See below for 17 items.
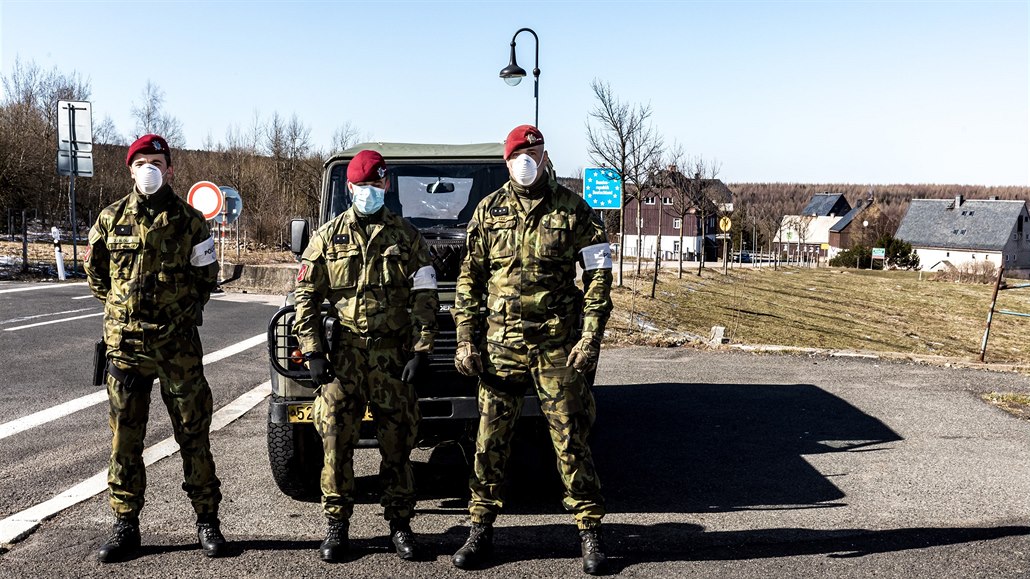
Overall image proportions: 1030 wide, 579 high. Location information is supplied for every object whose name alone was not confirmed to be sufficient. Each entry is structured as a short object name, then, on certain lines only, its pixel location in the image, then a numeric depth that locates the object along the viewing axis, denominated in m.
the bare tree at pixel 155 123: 56.29
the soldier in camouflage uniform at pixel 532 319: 4.24
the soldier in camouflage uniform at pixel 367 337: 4.22
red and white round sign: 14.96
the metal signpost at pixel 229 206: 16.53
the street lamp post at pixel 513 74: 15.10
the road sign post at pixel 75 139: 20.94
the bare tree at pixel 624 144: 26.78
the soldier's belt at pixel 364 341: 4.22
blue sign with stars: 16.36
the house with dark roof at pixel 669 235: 81.12
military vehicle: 4.77
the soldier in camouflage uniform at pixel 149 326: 4.15
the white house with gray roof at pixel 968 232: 87.75
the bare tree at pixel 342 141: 44.25
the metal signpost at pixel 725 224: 40.44
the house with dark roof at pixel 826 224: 107.44
